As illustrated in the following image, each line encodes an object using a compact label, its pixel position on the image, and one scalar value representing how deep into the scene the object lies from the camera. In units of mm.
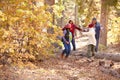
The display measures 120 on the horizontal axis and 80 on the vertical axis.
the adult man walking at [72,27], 14348
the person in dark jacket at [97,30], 14759
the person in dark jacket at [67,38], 12969
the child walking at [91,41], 13586
